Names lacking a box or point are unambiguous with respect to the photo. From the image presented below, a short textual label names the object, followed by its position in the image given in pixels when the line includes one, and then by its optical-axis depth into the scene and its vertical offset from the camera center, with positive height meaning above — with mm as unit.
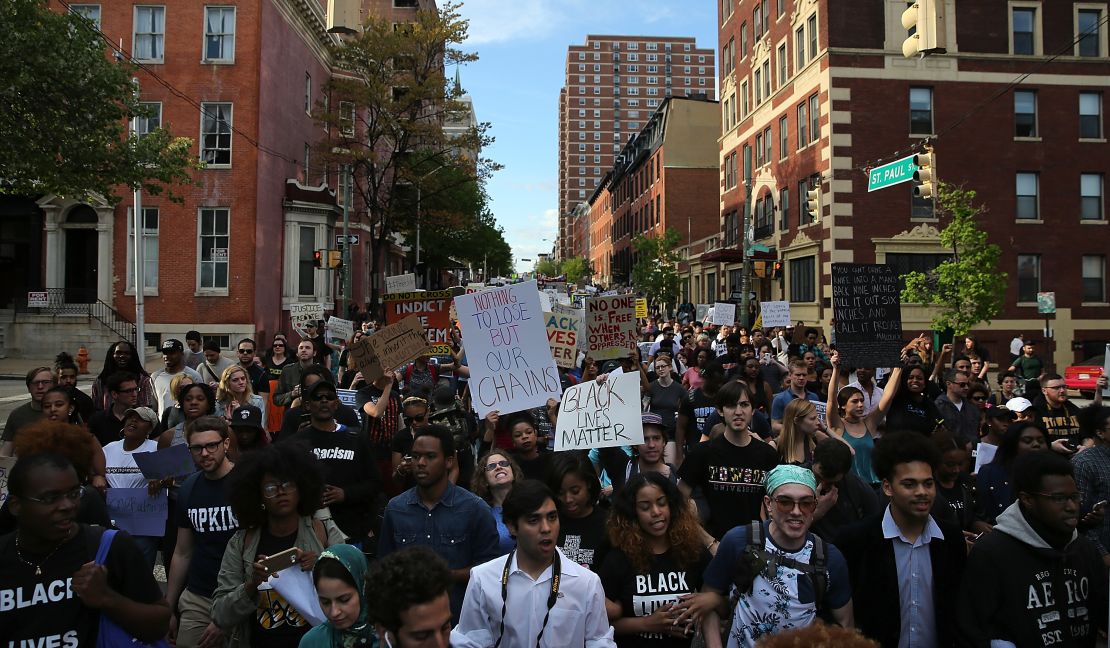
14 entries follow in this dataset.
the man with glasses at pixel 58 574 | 3117 -885
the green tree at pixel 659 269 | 52219 +5056
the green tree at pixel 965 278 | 25125 +2143
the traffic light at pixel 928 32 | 8383 +3261
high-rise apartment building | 170625 +55089
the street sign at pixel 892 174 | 15180 +3358
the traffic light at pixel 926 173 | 14285 +3049
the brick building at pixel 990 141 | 32531 +8287
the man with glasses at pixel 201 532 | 4375 -1052
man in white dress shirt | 3590 -1130
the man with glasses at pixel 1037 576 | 3668 -1057
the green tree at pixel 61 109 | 14523 +4521
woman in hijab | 3348 -1068
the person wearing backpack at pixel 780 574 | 3736 -1060
